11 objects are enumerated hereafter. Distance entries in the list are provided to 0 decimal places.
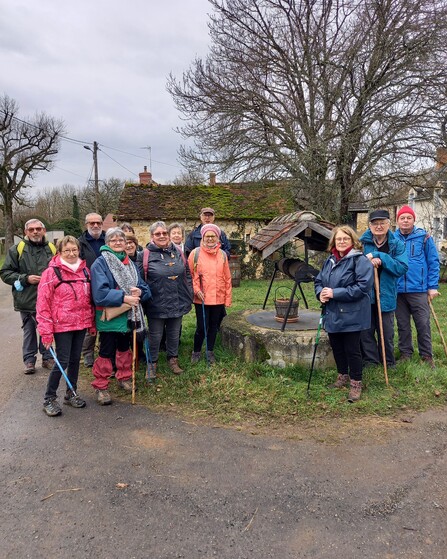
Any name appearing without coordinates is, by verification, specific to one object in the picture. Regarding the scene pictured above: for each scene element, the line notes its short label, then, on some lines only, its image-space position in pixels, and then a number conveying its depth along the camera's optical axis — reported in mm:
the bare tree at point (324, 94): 11383
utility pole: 29375
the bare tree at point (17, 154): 29859
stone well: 5082
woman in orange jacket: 5211
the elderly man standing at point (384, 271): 4777
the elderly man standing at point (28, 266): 5086
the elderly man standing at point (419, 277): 5094
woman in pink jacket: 4066
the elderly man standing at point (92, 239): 5199
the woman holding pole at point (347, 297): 4270
